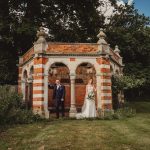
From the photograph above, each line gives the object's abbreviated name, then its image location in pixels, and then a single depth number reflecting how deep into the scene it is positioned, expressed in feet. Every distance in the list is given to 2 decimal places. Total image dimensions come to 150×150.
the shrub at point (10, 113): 35.06
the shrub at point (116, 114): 41.95
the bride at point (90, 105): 42.89
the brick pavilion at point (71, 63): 44.21
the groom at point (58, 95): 42.81
